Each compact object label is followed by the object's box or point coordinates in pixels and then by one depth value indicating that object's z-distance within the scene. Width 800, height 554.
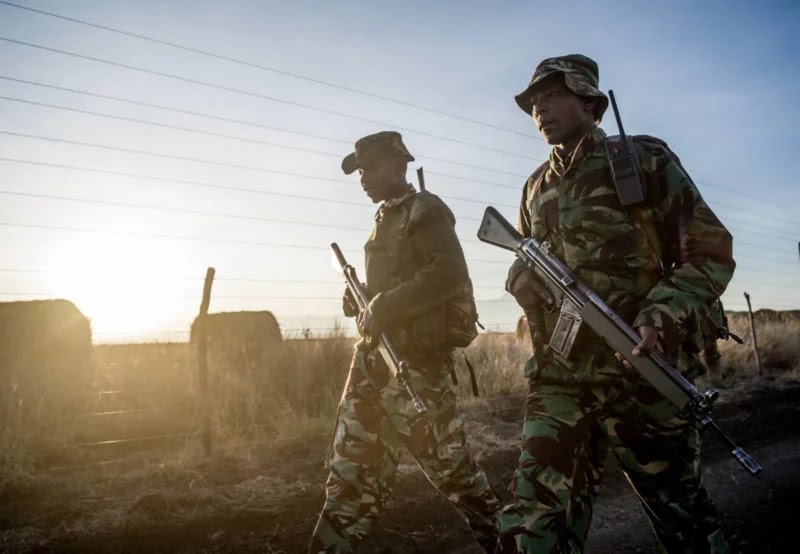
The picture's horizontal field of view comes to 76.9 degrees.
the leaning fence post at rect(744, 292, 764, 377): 11.08
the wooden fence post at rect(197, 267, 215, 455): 5.38
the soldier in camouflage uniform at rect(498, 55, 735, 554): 1.69
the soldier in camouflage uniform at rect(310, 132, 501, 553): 2.41
